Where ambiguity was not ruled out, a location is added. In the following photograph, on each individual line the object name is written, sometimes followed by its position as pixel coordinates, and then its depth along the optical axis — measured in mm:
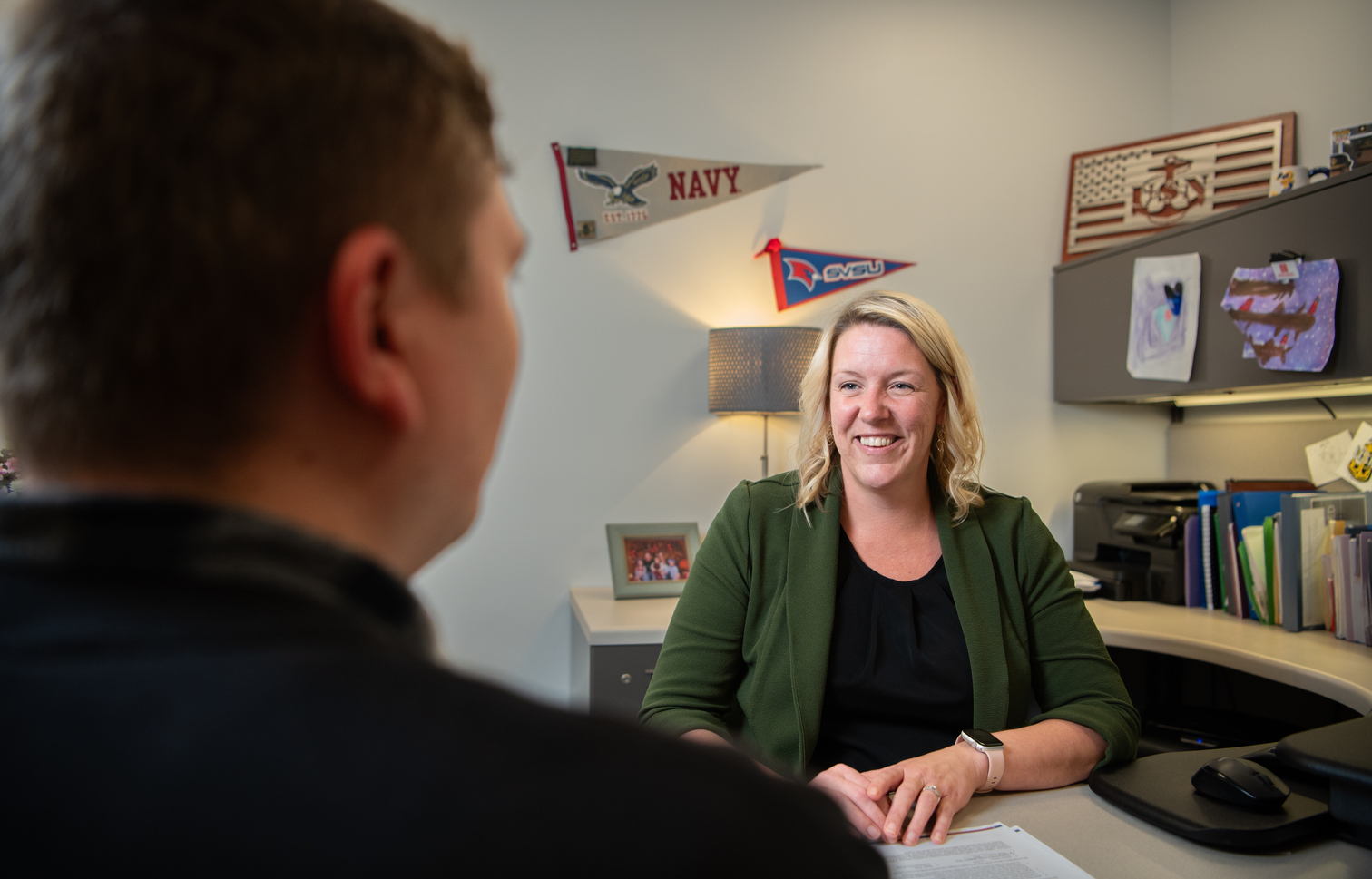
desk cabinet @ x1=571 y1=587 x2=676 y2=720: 2025
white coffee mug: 2201
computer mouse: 908
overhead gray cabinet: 1937
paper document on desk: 829
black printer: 2346
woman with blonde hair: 1243
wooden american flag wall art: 2633
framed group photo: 2461
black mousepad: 876
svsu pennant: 2725
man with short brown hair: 216
